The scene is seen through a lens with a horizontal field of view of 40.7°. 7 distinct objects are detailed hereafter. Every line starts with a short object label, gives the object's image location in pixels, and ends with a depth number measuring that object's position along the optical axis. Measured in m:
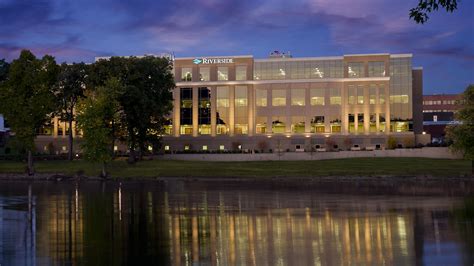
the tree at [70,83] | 103.69
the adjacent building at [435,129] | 188.50
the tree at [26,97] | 85.81
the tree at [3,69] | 115.69
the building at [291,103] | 145.12
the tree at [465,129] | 72.50
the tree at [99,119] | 77.25
